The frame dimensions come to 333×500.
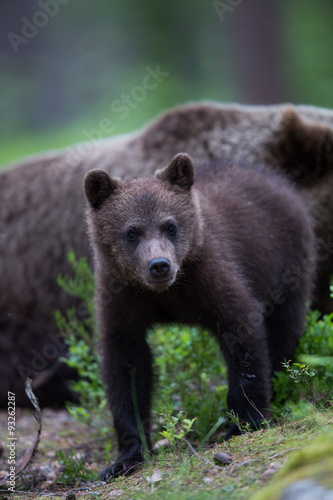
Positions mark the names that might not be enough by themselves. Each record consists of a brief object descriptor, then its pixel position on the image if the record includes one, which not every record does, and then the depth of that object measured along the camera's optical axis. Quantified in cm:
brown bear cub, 934
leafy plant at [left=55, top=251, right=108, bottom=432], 1216
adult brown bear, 1453
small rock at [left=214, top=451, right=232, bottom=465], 761
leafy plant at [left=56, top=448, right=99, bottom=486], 980
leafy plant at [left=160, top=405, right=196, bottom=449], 838
